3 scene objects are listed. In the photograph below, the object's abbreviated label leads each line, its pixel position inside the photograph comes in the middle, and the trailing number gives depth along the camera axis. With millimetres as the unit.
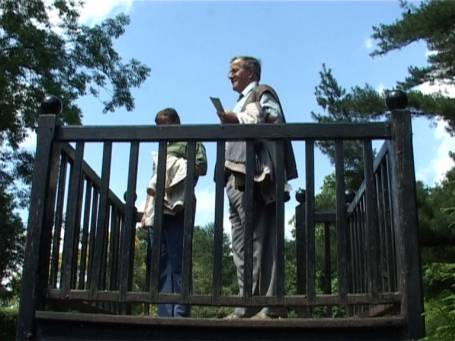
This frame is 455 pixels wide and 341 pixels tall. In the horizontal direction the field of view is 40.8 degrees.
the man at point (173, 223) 4000
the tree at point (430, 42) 10422
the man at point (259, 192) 3289
